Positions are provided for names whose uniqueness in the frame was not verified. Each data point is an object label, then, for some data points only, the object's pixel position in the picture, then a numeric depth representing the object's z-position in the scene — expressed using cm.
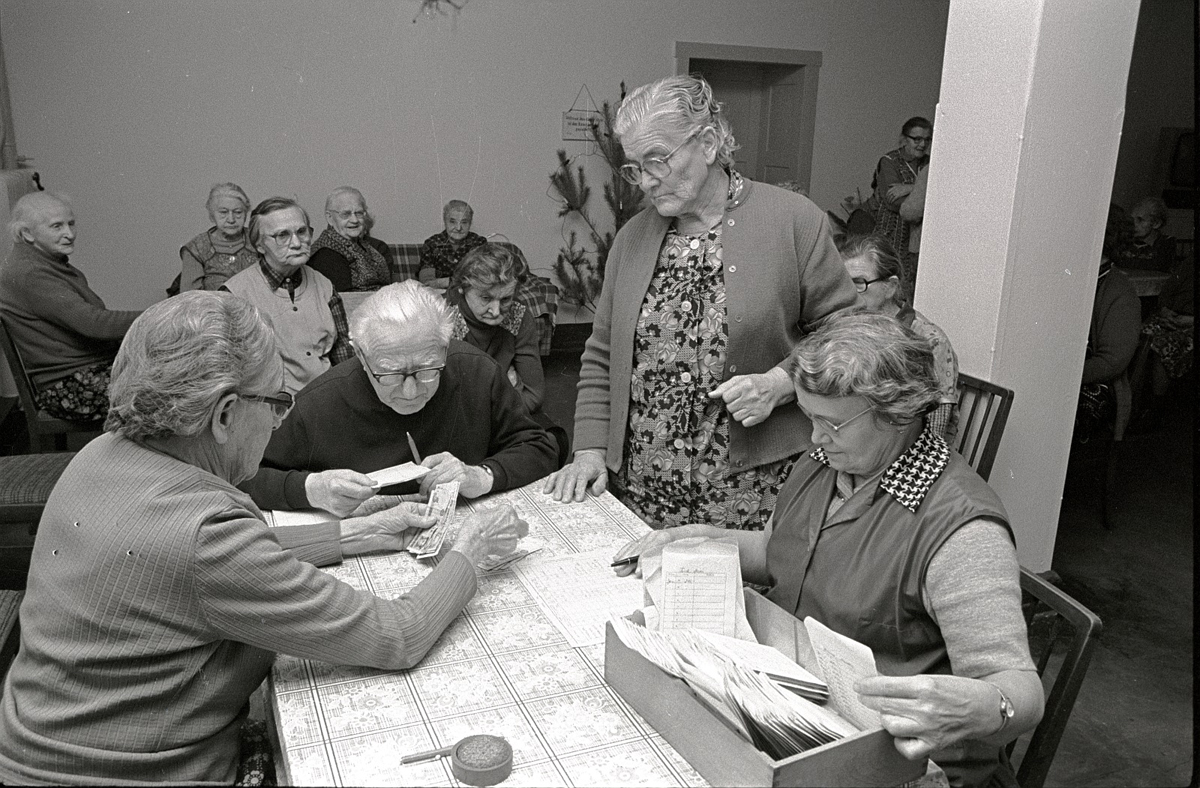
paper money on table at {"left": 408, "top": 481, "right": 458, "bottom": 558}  233
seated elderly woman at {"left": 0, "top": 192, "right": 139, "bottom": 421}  484
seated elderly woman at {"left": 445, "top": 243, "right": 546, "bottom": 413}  424
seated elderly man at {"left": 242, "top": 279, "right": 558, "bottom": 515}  254
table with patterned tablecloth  152
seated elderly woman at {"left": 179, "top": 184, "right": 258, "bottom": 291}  599
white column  328
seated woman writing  157
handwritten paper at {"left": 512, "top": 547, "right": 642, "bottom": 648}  201
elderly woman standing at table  259
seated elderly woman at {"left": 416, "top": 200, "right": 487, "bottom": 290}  766
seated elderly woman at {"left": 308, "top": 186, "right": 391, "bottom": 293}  650
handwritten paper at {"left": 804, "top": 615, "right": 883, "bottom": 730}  145
